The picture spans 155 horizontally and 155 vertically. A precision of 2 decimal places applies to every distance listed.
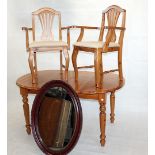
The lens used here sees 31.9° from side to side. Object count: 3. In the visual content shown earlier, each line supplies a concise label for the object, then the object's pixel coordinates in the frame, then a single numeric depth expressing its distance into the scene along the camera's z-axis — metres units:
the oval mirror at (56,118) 2.52
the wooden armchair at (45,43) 2.98
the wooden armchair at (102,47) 2.70
